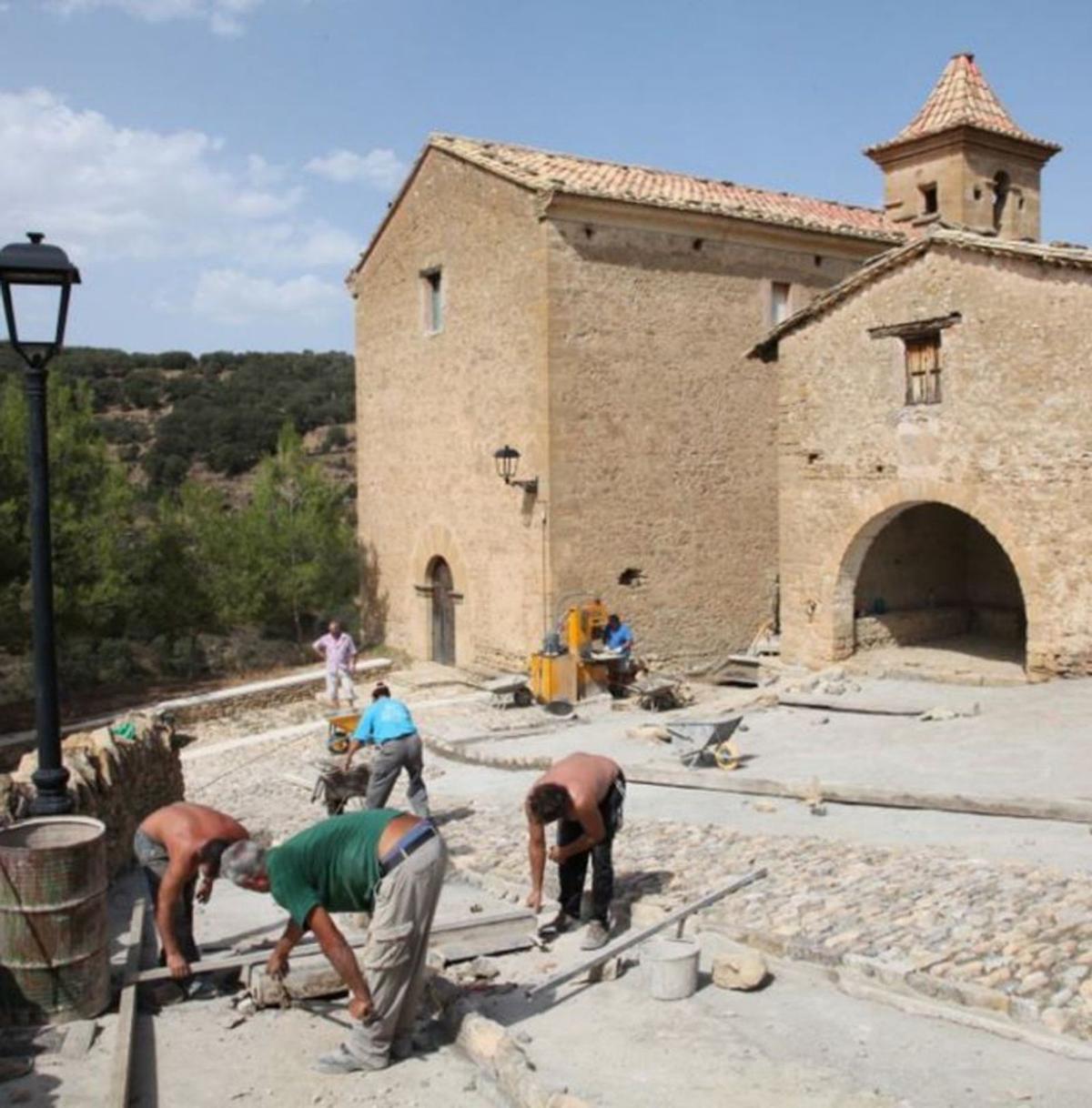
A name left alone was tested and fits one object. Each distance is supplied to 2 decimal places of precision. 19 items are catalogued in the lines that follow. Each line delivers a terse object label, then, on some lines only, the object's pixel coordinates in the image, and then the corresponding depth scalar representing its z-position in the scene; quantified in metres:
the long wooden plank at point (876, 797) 9.16
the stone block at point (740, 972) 6.36
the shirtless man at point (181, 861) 6.09
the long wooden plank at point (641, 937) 6.43
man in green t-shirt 5.52
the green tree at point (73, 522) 19.55
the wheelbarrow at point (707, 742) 11.64
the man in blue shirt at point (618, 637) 17.34
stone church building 14.66
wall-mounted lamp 17.98
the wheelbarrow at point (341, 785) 10.85
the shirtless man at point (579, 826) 7.08
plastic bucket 6.29
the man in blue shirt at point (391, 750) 10.20
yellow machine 16.84
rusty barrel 5.79
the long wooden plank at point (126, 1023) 4.98
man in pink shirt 18.11
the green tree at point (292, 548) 25.72
